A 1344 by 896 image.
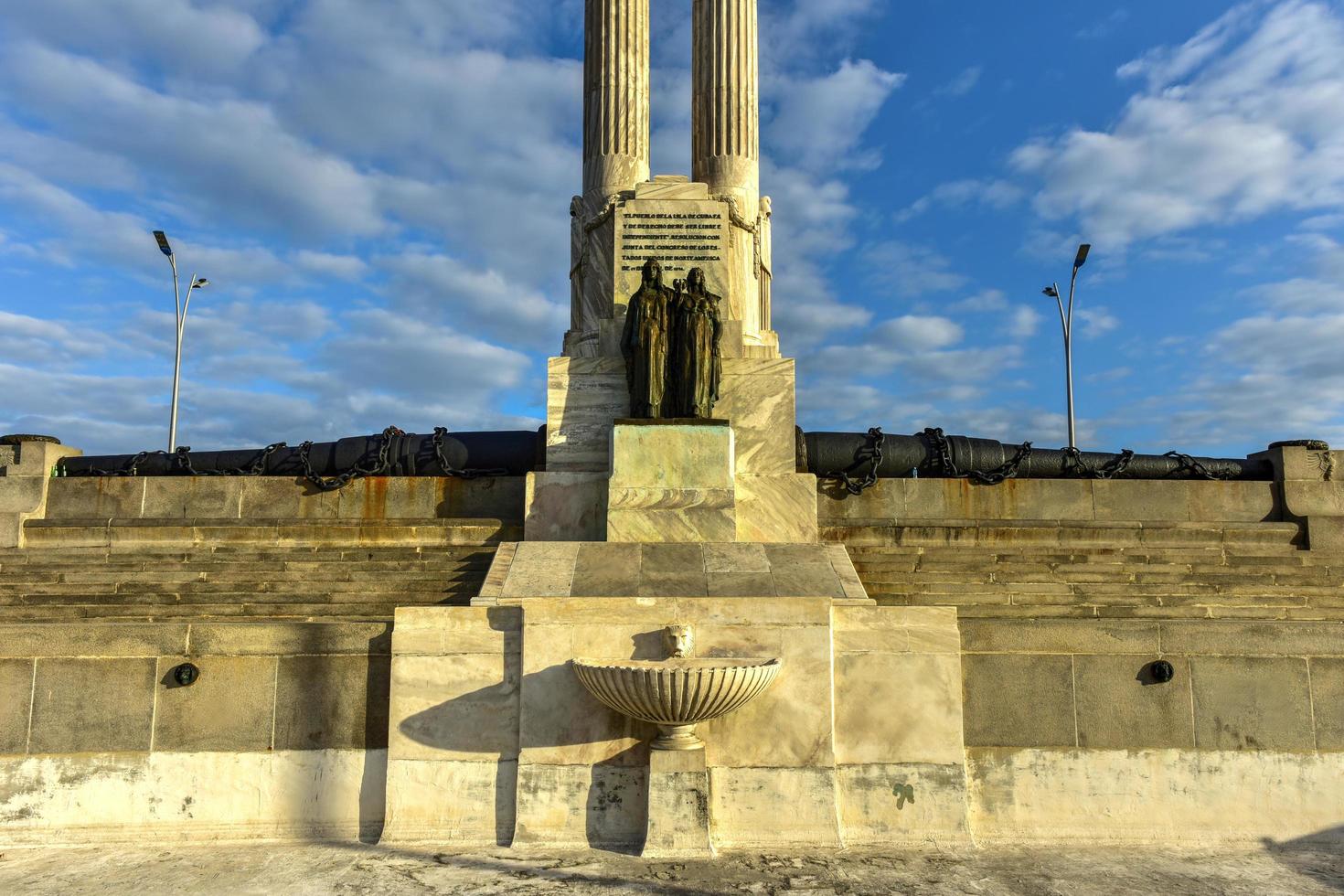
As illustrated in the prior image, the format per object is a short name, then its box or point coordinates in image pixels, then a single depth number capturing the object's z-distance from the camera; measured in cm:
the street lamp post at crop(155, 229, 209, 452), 2567
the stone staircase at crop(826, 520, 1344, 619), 948
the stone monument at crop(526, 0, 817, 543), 1019
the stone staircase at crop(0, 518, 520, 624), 920
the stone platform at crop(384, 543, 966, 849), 752
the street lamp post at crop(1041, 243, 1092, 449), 2864
